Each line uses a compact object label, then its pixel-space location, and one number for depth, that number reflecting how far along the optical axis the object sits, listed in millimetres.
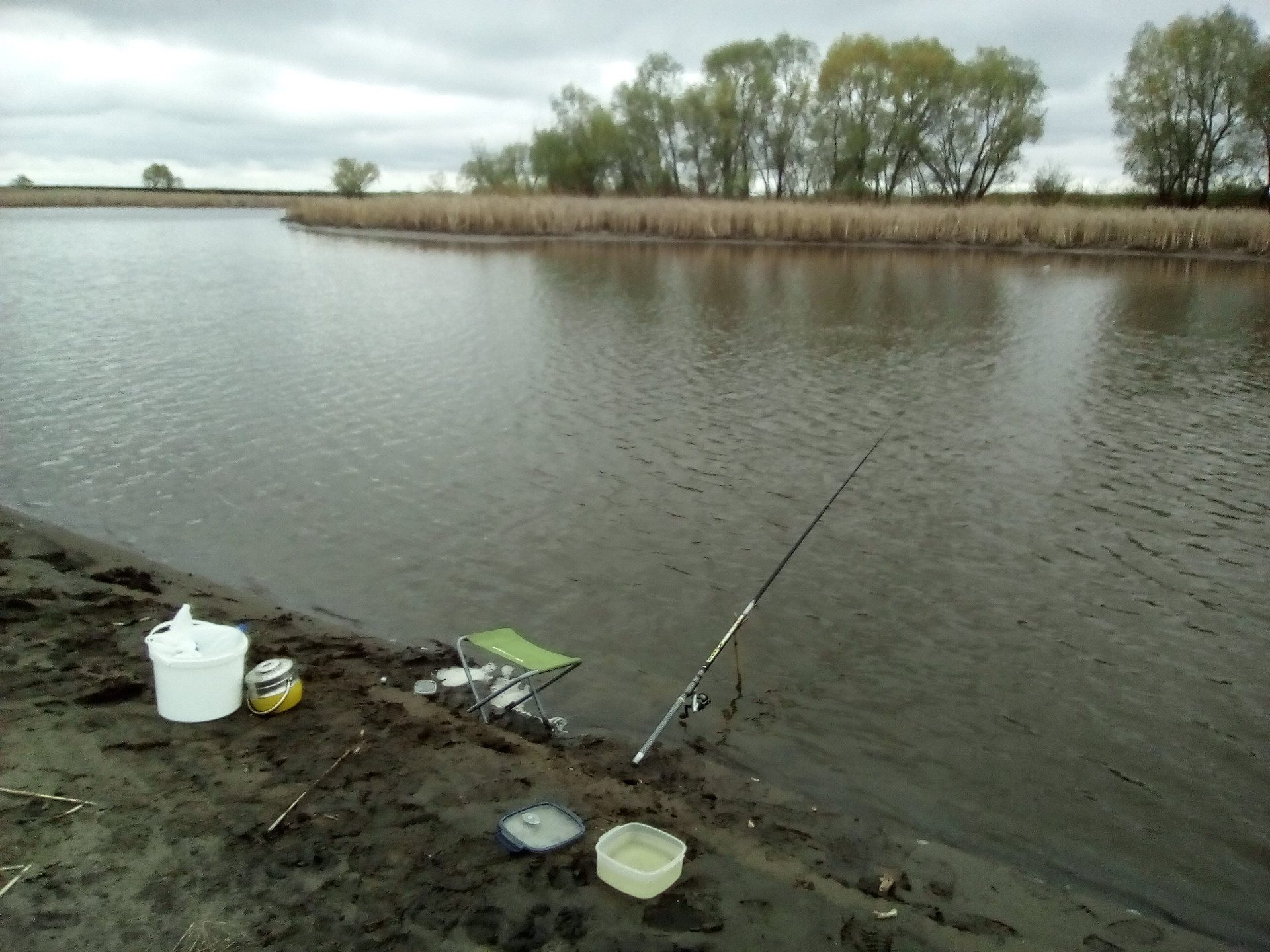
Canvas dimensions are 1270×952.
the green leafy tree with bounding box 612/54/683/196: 62094
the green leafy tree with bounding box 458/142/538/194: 60750
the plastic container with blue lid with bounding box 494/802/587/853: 3752
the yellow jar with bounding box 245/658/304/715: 4707
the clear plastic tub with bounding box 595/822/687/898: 3537
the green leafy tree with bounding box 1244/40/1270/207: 46062
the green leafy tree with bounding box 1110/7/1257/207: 47594
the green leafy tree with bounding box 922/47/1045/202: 55406
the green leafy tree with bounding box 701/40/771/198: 61188
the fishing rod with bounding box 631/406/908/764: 4832
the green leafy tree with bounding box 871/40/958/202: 56781
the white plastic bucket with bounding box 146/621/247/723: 4445
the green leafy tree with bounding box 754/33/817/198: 61375
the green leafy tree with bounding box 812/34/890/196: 58781
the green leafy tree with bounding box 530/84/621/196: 60625
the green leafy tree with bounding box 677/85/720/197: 61375
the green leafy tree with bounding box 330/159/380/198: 74938
